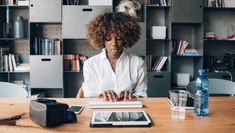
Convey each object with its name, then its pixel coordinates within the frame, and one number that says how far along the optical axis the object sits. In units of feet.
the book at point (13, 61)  13.01
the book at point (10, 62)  13.01
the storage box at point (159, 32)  13.10
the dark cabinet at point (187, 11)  12.81
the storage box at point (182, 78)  13.58
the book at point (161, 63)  13.28
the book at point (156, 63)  13.35
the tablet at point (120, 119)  4.06
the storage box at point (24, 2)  12.84
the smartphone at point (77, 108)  4.90
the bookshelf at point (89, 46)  12.69
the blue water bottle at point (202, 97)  4.76
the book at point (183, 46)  13.42
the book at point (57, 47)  13.03
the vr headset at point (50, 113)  4.04
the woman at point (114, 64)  7.09
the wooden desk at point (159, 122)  3.94
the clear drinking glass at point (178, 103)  4.65
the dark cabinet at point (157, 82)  12.98
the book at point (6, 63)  12.97
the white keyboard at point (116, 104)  5.21
